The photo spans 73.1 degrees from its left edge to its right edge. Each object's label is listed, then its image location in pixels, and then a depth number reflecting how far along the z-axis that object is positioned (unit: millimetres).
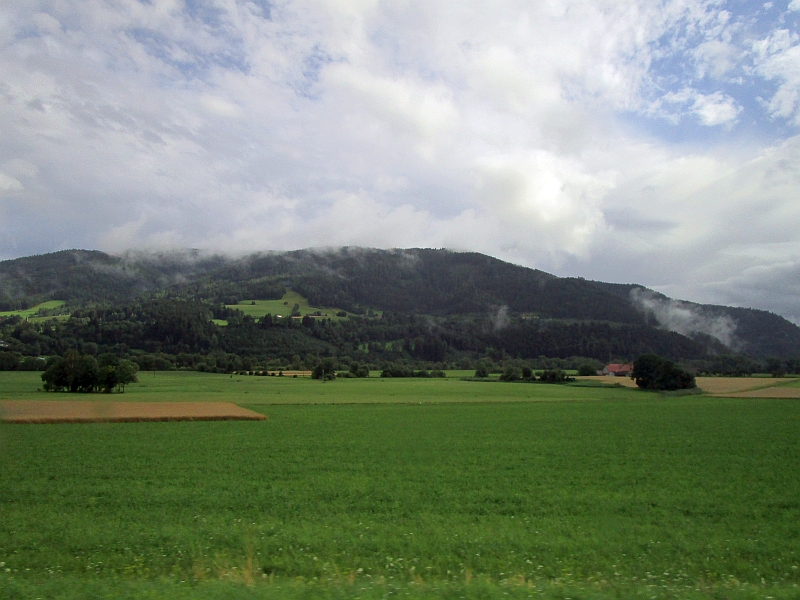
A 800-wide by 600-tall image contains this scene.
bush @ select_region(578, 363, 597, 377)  128500
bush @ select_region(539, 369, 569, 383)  110375
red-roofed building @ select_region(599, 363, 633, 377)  138262
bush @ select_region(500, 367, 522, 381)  117906
